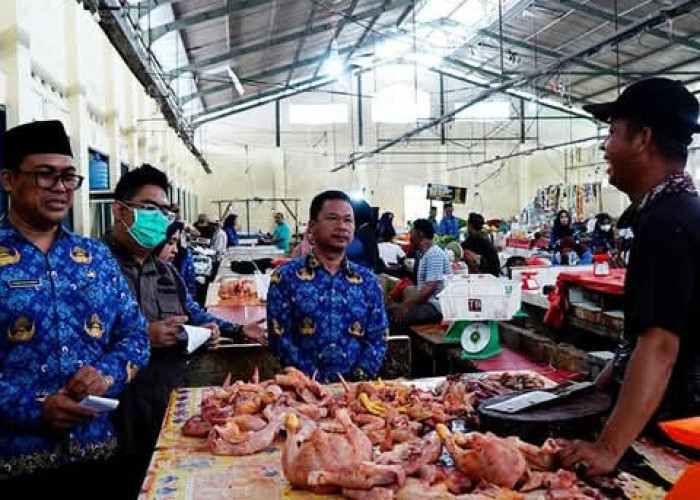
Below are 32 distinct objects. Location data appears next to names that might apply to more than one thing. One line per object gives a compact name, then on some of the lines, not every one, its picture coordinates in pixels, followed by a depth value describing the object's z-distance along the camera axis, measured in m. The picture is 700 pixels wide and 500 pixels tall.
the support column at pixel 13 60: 5.45
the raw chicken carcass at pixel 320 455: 1.94
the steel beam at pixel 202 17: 11.05
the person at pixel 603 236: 12.73
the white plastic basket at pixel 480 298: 5.24
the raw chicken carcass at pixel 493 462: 1.90
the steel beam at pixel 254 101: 22.77
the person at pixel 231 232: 17.08
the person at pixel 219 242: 14.11
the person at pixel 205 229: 15.00
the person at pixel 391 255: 12.45
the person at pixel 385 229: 14.84
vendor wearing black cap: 1.76
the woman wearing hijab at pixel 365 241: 7.83
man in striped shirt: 7.12
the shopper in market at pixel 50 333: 2.22
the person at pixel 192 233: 10.54
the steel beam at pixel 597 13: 15.09
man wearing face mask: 2.92
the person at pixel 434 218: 18.11
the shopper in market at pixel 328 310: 3.29
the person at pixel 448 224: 17.73
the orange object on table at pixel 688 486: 1.32
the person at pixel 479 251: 9.80
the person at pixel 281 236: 17.17
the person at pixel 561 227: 12.80
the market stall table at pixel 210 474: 1.95
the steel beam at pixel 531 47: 18.73
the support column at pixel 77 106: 7.42
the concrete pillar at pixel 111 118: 9.88
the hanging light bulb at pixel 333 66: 16.17
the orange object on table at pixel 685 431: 1.36
